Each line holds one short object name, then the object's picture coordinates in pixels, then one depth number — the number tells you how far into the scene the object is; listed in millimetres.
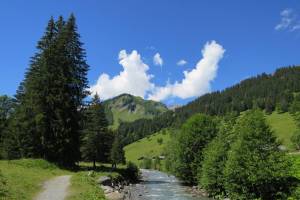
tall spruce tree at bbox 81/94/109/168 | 48407
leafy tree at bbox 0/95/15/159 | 53362
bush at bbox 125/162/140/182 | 53447
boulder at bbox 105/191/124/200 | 22870
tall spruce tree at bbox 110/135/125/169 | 66661
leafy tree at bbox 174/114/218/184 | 42586
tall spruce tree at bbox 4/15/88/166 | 34928
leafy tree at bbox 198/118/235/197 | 30631
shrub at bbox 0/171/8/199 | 15595
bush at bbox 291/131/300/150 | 72670
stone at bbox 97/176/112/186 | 30982
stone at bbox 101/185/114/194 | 25778
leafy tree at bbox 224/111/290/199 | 23989
